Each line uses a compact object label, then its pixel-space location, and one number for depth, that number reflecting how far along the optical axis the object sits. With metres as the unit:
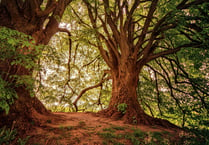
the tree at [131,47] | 5.80
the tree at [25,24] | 4.31
